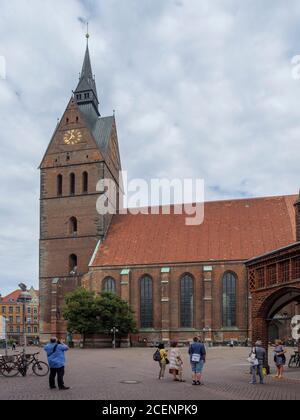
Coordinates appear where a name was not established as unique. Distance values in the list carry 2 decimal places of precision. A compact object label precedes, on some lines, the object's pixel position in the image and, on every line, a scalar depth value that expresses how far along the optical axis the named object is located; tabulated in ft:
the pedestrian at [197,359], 59.06
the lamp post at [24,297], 96.73
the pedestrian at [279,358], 67.46
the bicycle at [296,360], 86.00
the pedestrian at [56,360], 54.24
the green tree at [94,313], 168.14
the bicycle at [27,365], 69.67
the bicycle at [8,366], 69.41
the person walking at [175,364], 63.62
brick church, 184.03
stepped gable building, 69.00
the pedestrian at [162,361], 65.16
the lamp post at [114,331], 173.10
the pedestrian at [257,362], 60.59
